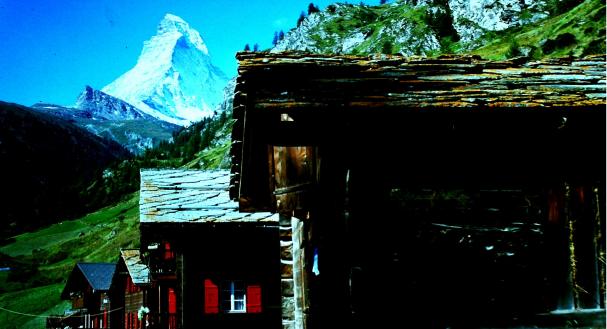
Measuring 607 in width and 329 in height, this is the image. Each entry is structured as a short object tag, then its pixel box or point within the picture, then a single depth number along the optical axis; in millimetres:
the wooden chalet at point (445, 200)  6977
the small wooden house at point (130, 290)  30706
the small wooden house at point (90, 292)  52094
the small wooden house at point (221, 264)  17822
